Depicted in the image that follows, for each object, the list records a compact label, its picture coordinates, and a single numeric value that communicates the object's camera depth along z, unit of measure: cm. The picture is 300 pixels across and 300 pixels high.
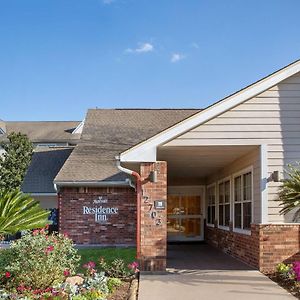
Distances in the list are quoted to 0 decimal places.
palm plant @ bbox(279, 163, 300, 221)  653
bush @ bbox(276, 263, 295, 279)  659
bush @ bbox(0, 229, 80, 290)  590
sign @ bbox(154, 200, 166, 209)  751
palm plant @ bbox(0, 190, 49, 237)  478
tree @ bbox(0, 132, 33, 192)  2636
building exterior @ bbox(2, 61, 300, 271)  734
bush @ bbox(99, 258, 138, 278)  696
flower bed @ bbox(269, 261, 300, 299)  603
